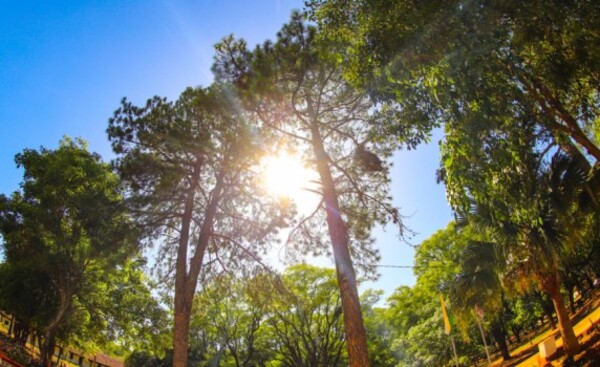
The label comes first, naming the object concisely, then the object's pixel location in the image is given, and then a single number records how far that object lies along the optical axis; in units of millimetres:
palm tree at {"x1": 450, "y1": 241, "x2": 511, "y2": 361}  11680
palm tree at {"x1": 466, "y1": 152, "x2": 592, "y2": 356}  9125
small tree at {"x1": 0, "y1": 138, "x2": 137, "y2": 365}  15758
